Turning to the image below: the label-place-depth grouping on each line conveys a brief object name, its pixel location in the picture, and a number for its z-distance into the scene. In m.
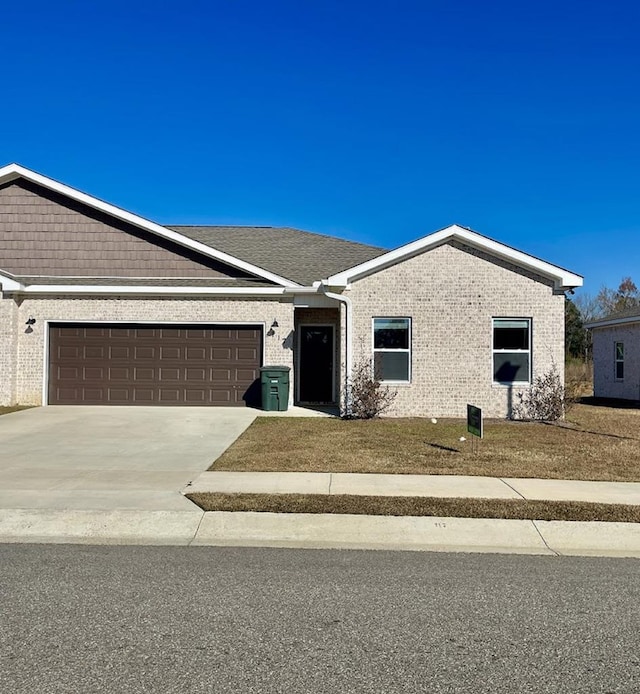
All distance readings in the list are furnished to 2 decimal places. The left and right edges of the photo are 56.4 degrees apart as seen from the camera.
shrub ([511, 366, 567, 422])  14.57
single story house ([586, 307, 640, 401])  20.81
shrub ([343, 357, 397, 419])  14.57
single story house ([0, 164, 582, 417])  14.97
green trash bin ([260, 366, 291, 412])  15.33
